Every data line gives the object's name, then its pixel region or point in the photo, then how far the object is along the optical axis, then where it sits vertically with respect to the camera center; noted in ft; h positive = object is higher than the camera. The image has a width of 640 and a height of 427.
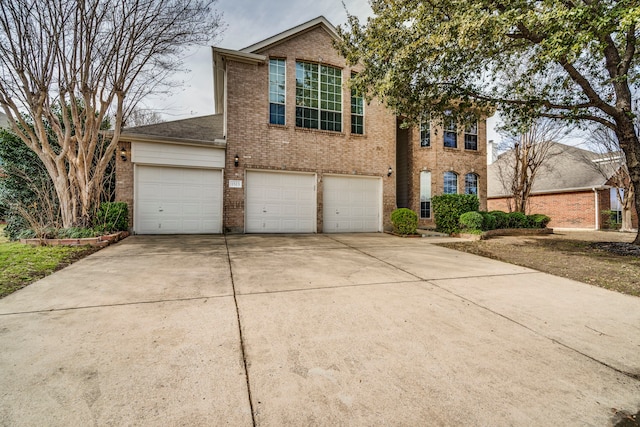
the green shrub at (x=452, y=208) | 32.91 +0.44
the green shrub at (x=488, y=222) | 33.12 -1.36
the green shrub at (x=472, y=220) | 30.58 -1.01
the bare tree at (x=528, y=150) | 41.37 +9.84
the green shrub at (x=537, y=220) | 38.22 -1.39
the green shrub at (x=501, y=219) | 35.66 -1.09
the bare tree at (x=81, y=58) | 20.04 +12.46
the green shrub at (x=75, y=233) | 20.36 -1.48
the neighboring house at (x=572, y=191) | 49.52 +3.95
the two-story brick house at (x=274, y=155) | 29.04 +6.90
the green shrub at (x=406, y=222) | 30.91 -1.20
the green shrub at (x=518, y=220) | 37.09 -1.28
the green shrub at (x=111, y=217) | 23.80 -0.30
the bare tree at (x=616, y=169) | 41.14 +6.85
